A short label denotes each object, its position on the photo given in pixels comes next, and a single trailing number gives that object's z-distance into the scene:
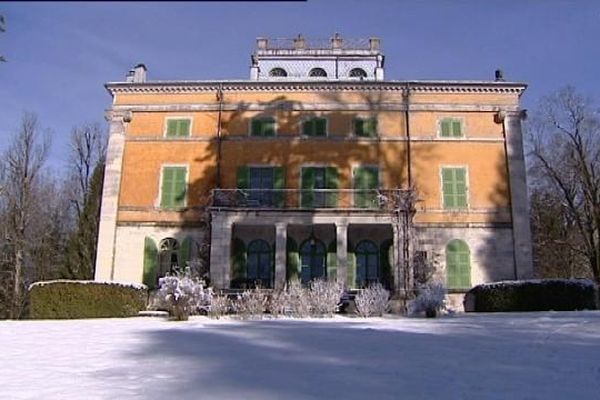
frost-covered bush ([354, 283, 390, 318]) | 16.08
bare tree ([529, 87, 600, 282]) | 28.34
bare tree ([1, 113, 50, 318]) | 27.95
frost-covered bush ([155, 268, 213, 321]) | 14.47
